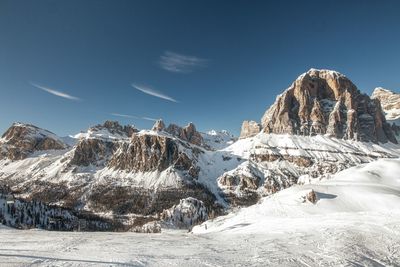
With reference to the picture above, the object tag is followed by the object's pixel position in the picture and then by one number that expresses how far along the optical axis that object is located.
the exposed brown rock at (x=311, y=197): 62.45
